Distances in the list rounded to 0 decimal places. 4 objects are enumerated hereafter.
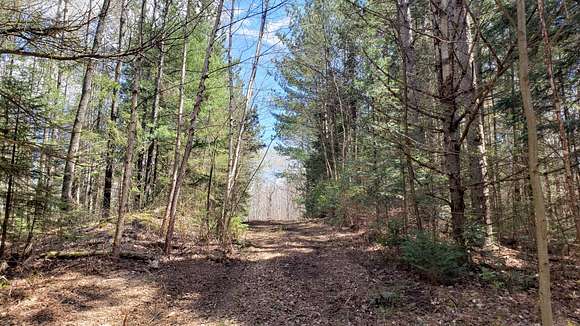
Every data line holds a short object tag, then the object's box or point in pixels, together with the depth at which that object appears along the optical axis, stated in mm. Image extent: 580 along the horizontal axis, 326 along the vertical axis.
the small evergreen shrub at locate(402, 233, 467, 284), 4621
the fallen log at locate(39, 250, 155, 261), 6246
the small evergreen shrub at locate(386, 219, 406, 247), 6279
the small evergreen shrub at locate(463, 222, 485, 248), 4582
